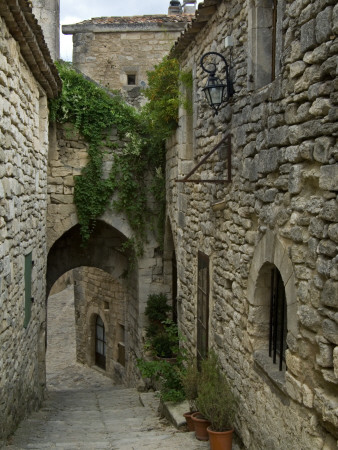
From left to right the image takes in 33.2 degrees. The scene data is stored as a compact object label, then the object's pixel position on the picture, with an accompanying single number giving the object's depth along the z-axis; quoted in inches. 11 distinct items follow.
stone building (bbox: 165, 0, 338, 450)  146.6
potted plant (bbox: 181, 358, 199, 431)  260.7
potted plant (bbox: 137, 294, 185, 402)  302.7
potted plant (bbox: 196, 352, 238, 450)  220.1
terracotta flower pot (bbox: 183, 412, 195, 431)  258.2
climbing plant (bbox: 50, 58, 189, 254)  402.6
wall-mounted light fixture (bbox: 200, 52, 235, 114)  236.1
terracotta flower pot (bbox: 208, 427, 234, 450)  219.5
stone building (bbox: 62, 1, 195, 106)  612.4
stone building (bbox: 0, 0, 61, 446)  221.5
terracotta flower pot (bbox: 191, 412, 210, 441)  242.2
